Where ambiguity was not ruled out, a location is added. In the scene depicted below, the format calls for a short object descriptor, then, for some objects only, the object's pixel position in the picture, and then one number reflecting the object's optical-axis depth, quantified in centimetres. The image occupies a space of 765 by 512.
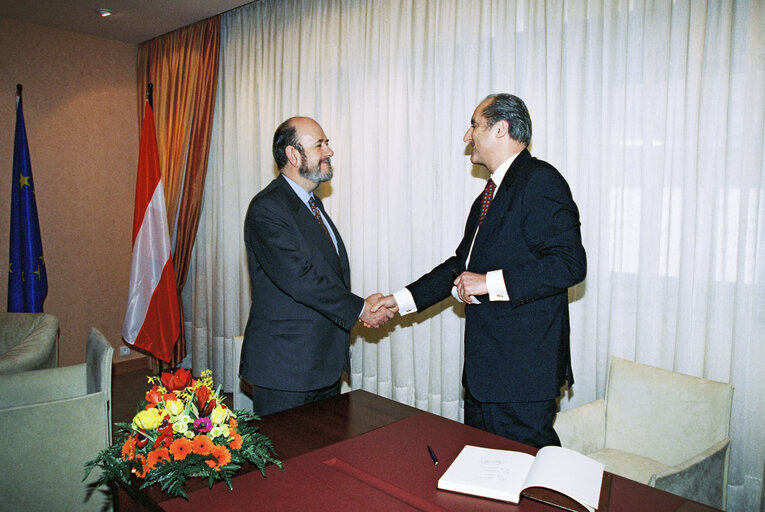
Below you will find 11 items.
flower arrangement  140
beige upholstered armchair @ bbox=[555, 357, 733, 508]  217
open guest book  132
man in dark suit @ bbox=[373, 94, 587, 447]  206
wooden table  134
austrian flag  491
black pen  153
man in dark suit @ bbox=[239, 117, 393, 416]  245
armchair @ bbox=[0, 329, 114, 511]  199
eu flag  475
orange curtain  512
